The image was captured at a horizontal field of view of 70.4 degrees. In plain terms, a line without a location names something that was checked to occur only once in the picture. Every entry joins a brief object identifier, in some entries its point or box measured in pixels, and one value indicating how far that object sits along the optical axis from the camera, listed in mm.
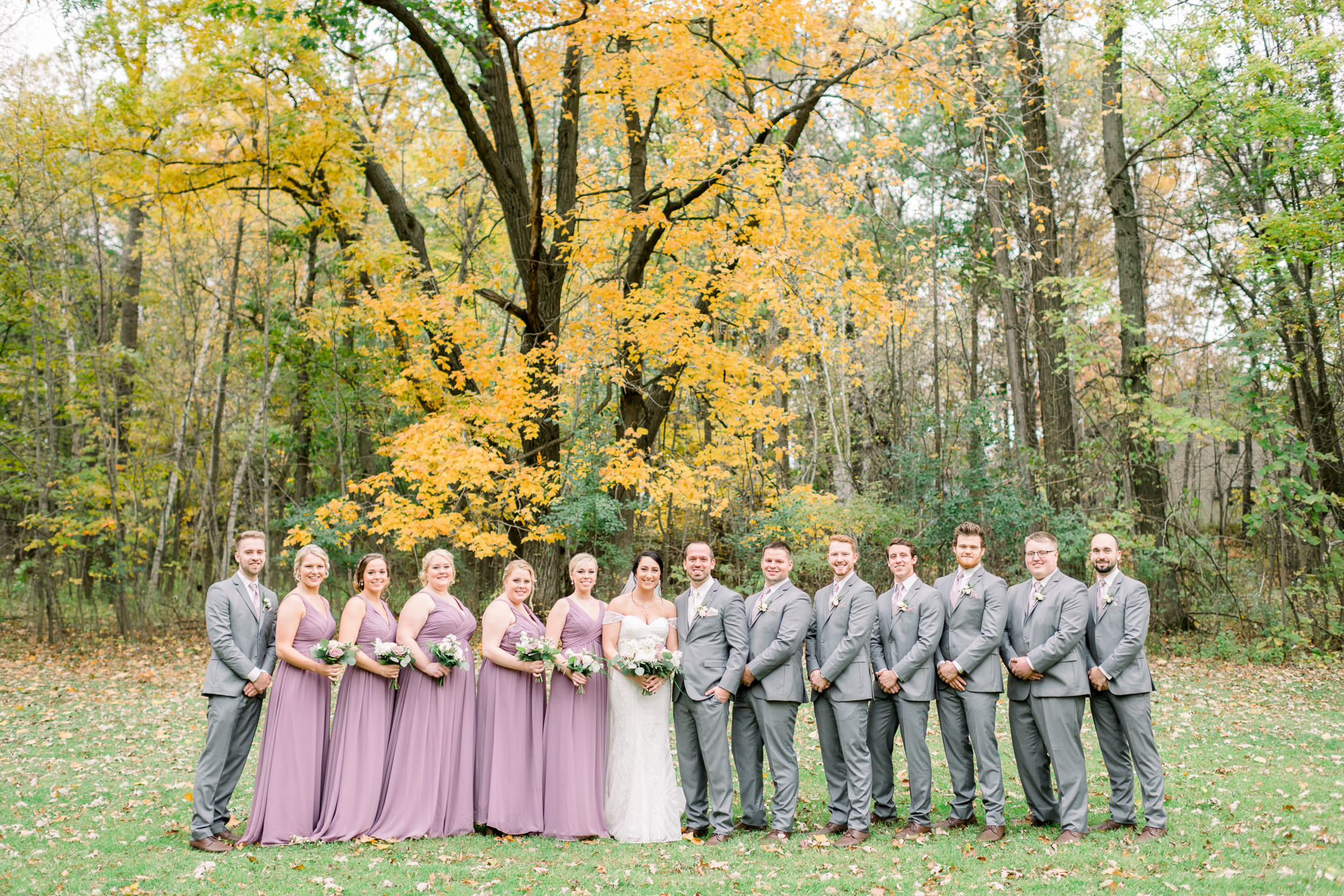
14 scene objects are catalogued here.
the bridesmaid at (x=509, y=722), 6227
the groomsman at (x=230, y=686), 5785
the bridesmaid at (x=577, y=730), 6250
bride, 6191
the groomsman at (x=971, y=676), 5938
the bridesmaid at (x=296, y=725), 5879
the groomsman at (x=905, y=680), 6062
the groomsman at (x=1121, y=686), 5754
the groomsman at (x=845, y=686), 6031
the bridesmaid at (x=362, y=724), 5992
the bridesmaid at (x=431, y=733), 6086
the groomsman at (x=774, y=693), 6141
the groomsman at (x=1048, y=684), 5789
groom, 6215
